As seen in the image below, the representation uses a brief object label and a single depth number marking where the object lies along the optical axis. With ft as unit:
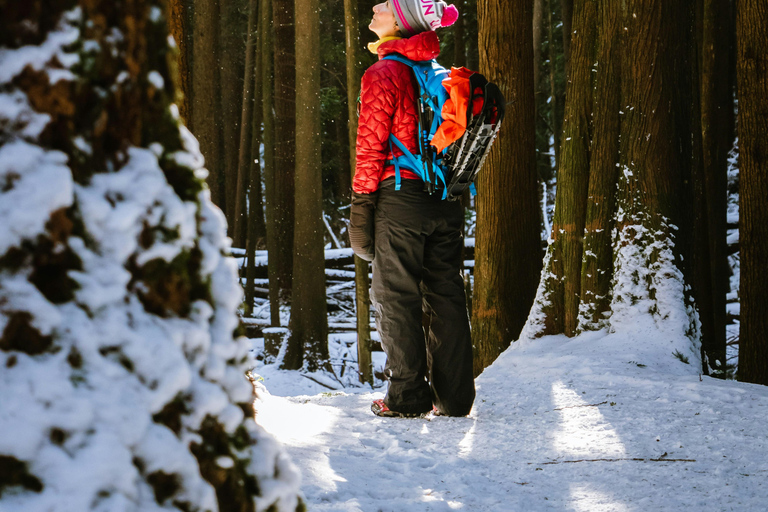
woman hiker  23.79
